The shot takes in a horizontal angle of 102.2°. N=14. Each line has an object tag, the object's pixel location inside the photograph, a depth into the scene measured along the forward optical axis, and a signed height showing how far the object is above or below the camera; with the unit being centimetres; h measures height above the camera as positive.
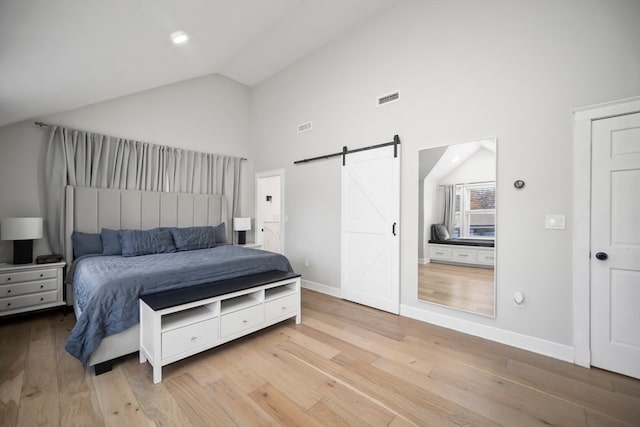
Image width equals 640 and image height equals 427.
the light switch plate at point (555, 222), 221 -6
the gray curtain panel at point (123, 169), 331 +66
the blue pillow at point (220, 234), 446 -37
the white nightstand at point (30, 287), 275 -84
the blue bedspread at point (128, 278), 190 -61
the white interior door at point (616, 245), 195 -23
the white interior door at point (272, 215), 659 -5
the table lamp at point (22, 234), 279 -25
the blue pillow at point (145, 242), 327 -40
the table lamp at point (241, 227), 488 -27
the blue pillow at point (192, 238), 374 -38
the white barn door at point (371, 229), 322 -21
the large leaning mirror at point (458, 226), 261 -12
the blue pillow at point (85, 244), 322 -41
